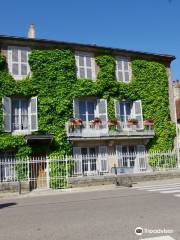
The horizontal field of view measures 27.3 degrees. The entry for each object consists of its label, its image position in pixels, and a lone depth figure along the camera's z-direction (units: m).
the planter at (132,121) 23.58
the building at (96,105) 21.34
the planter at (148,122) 23.88
